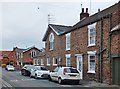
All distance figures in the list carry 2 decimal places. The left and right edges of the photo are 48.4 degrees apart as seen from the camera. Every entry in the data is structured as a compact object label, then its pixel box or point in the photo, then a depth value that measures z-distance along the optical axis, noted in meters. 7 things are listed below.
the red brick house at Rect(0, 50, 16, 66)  47.18
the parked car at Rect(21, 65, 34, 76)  17.43
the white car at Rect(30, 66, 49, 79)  14.89
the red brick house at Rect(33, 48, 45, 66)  23.20
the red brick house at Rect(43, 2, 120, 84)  10.67
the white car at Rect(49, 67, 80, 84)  11.33
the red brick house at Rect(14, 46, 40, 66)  38.55
